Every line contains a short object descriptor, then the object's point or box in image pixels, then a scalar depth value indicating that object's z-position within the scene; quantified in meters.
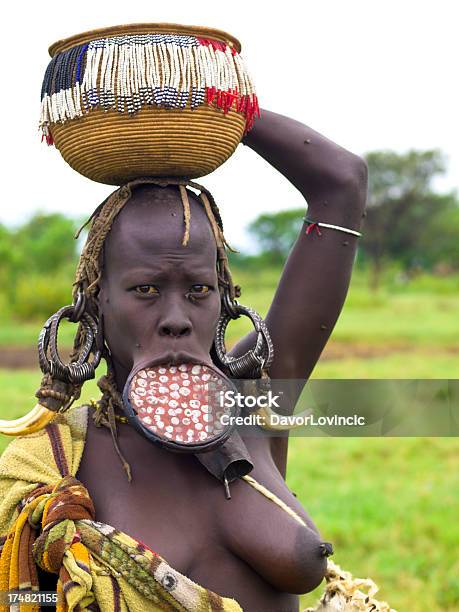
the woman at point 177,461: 1.70
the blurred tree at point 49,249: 17.32
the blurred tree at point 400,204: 27.31
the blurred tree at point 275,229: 31.45
